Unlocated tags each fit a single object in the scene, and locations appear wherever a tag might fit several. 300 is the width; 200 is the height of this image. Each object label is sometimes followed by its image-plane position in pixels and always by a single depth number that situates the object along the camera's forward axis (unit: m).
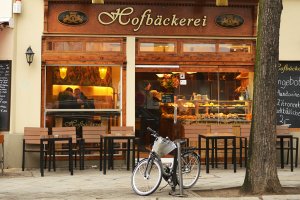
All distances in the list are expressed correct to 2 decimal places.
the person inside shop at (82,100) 14.59
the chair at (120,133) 13.65
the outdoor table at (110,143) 13.15
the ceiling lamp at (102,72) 14.64
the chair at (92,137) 14.05
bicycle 10.02
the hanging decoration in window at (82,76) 14.52
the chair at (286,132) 14.08
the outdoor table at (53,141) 12.61
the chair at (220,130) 14.41
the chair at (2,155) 12.62
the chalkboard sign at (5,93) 13.92
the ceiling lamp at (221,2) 14.22
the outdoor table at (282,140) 13.71
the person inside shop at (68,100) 14.48
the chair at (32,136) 13.60
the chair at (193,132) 14.31
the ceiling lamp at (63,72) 14.49
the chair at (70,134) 13.68
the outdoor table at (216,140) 13.27
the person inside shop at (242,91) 15.32
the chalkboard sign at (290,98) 14.94
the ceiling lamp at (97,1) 13.81
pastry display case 15.22
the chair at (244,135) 14.10
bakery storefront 14.32
